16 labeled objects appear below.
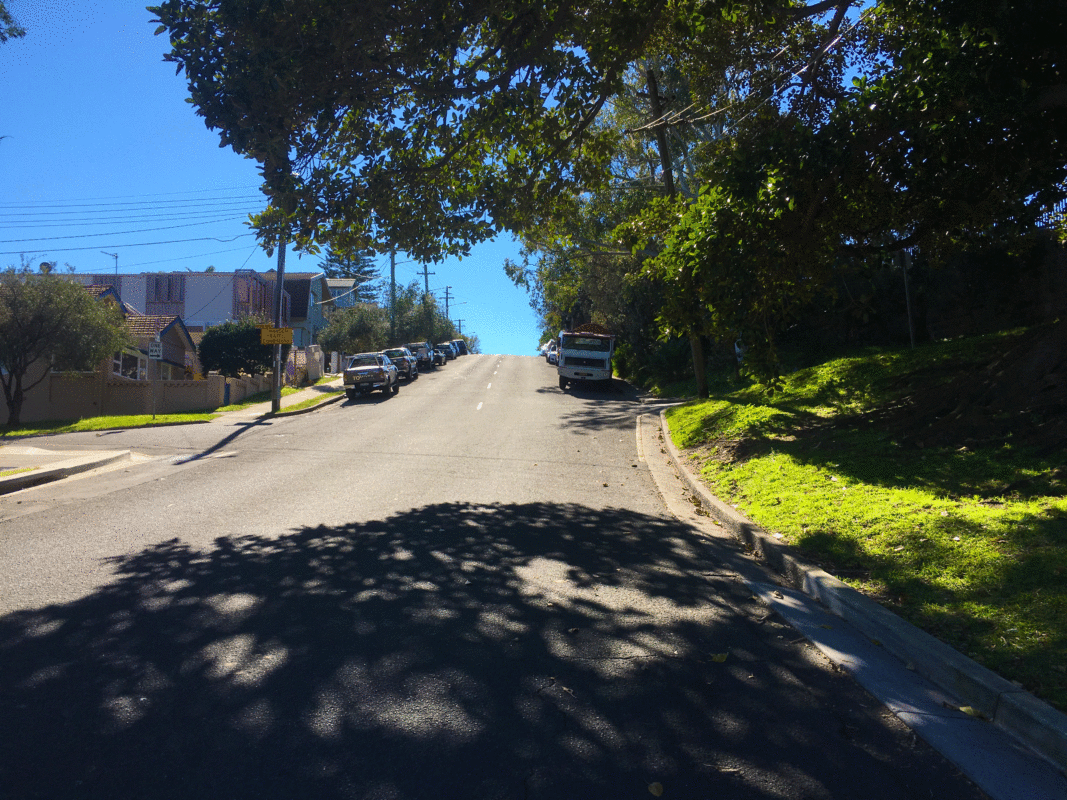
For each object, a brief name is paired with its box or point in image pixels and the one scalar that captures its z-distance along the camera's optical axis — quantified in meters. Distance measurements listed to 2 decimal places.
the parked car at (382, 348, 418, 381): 40.44
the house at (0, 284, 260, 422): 28.38
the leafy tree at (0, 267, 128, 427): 25.16
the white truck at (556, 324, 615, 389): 31.50
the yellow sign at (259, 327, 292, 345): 26.09
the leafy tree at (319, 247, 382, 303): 85.31
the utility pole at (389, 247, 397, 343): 56.66
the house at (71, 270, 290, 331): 49.44
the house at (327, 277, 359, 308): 69.61
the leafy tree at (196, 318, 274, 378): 39.22
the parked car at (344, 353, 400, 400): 31.52
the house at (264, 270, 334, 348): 54.00
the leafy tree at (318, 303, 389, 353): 52.44
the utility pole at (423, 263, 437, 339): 68.11
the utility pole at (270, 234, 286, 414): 25.92
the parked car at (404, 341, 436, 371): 50.66
